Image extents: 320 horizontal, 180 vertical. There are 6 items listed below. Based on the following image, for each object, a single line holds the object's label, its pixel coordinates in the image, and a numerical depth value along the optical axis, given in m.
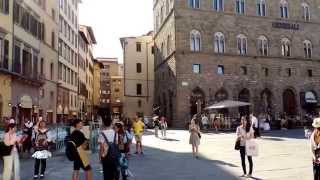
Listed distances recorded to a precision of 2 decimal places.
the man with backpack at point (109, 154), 5.95
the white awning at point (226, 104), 23.09
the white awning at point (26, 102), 20.38
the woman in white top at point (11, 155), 6.45
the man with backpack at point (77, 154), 5.97
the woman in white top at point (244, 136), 7.65
